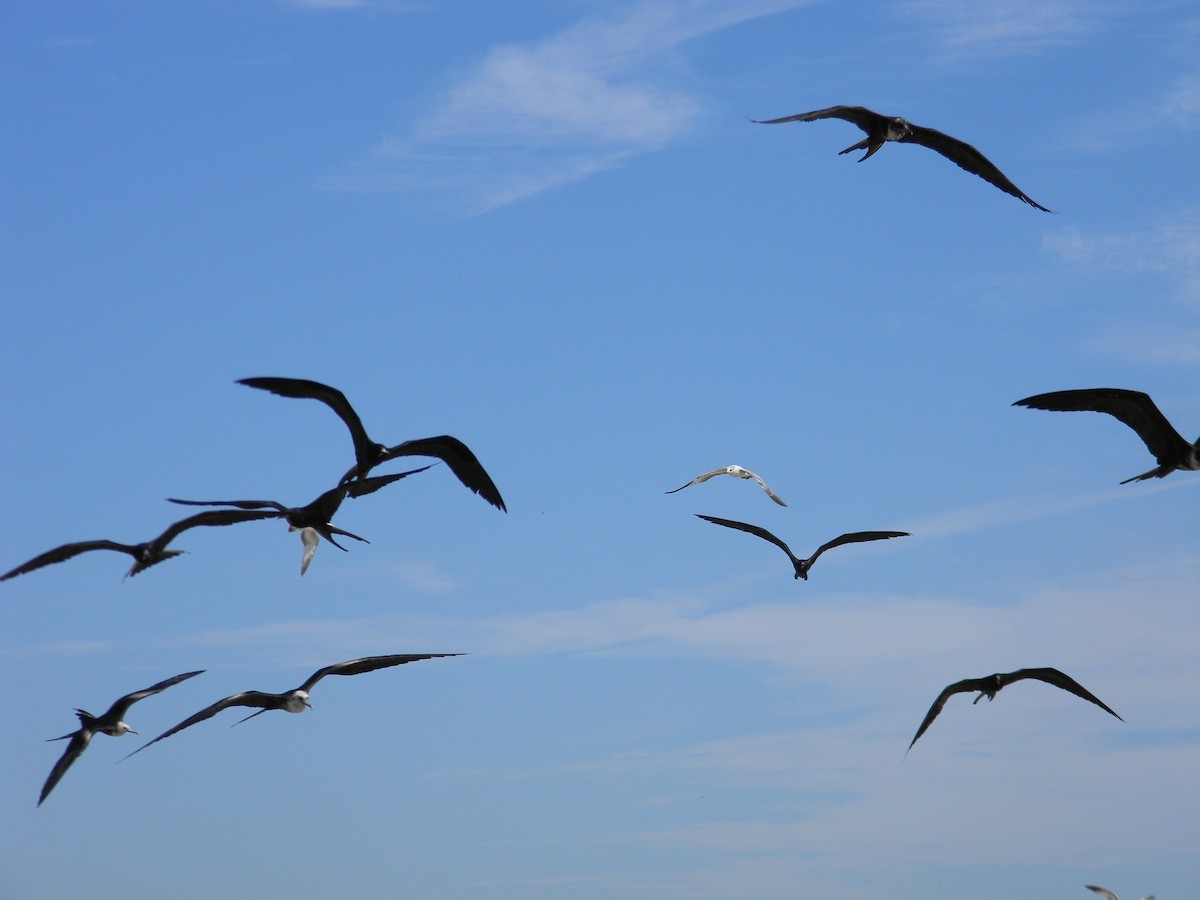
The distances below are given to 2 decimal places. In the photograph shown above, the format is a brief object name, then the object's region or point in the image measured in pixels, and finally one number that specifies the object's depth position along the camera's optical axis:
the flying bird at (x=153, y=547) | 22.62
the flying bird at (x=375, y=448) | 22.69
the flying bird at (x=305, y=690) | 24.42
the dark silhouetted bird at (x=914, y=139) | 26.48
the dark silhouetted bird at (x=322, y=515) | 24.53
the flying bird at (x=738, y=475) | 31.34
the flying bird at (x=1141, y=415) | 23.88
